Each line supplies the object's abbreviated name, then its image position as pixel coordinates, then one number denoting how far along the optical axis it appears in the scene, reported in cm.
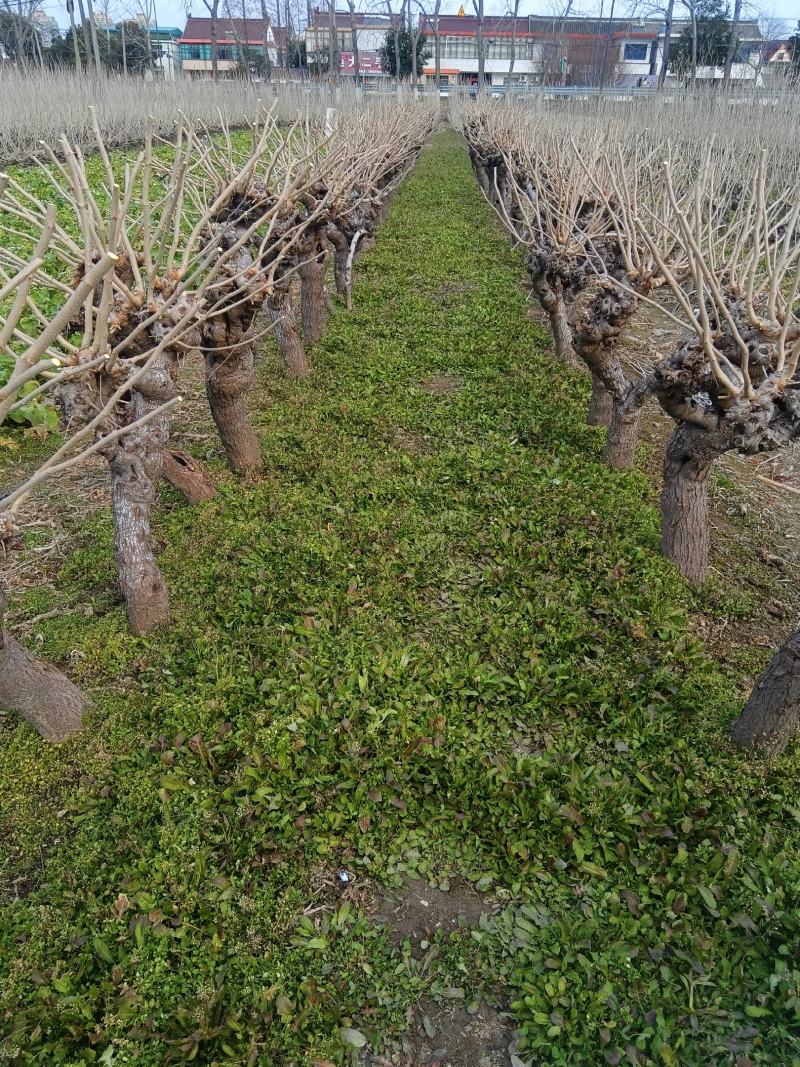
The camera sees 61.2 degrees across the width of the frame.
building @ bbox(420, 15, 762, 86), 4184
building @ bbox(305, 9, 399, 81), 4419
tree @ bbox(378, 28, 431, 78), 4456
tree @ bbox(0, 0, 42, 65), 3139
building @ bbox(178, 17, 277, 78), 3723
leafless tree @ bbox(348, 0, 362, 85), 3419
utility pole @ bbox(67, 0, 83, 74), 2518
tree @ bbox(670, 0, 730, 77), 3316
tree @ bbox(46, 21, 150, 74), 3541
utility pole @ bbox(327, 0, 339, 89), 3189
